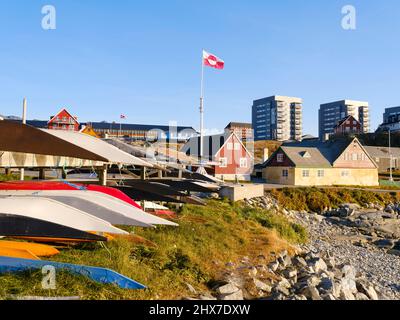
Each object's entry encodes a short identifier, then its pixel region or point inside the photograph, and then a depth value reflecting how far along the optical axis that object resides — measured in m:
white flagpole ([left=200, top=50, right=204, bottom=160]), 34.56
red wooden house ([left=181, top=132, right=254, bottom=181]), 41.72
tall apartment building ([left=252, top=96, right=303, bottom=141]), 157.62
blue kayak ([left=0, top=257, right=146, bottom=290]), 6.52
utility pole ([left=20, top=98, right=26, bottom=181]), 15.67
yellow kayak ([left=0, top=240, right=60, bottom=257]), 7.59
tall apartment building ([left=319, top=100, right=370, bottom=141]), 163.75
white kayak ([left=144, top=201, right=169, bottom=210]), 14.27
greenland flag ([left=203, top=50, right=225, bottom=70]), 34.81
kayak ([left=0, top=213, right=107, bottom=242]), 7.03
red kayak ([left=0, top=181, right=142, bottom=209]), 10.48
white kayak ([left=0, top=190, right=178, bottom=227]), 8.60
